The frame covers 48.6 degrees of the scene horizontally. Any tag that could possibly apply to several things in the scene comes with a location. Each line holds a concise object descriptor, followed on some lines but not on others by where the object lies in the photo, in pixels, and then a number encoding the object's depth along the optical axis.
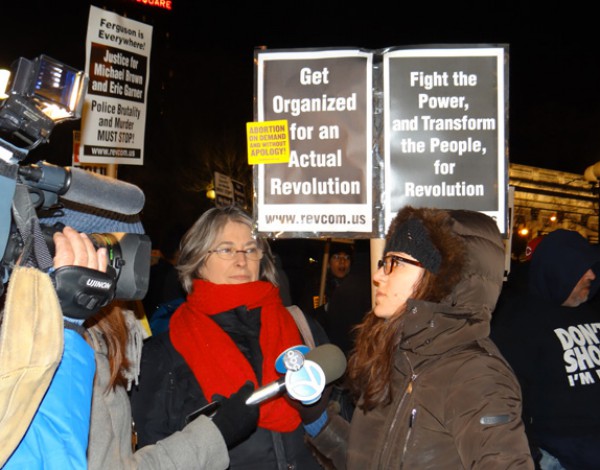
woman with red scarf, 3.16
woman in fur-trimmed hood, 2.14
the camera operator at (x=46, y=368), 1.10
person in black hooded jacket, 3.76
